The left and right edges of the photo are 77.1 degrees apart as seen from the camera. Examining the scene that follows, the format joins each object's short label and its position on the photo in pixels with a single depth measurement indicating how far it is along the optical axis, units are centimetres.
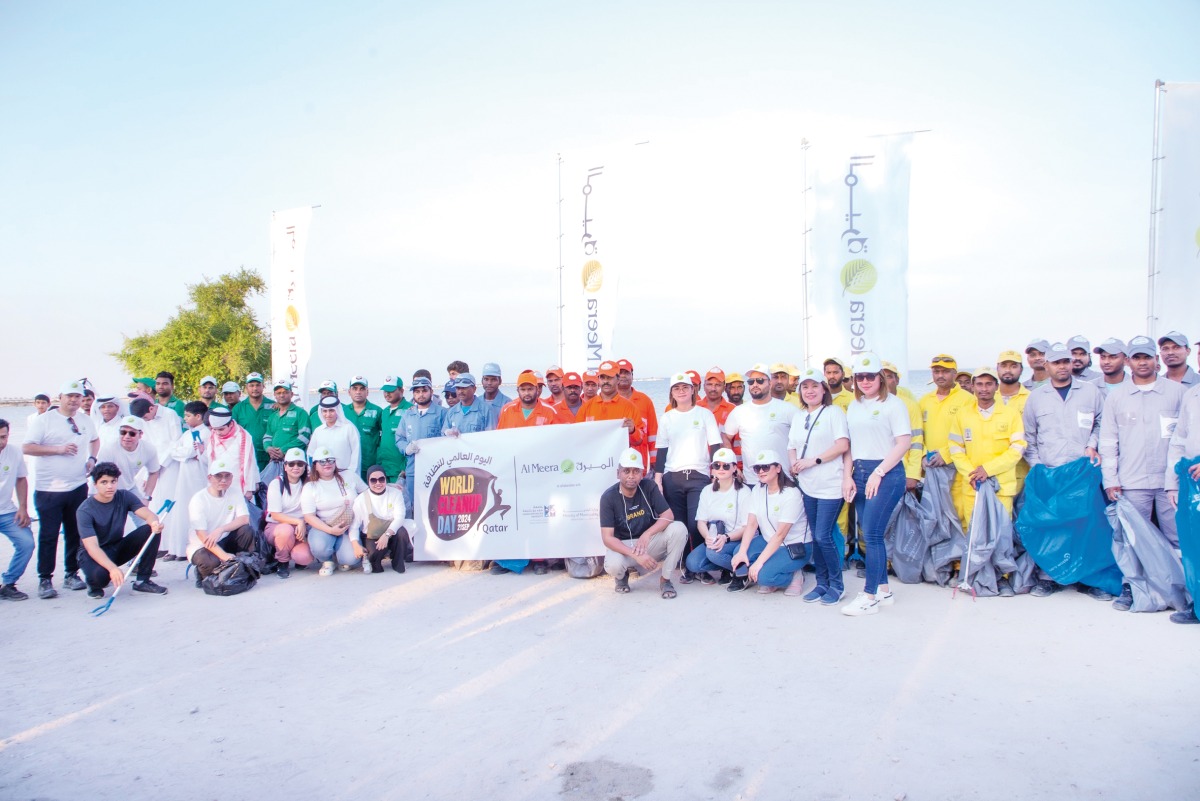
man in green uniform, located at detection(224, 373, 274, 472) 848
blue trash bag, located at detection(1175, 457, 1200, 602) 507
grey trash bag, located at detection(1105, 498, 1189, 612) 534
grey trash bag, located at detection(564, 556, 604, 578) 683
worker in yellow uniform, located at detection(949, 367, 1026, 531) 604
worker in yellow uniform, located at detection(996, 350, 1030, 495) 618
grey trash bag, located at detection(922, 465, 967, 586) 612
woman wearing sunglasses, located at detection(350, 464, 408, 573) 712
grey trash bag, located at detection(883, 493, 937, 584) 623
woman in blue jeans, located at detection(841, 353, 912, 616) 554
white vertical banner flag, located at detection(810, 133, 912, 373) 759
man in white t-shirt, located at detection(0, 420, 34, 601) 635
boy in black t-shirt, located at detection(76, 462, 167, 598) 636
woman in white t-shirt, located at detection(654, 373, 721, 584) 661
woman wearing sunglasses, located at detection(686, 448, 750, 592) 629
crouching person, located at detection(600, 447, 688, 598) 625
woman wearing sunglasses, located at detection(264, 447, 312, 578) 705
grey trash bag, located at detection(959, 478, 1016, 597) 590
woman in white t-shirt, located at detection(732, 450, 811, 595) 607
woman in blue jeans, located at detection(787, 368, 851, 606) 580
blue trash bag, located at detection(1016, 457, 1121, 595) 575
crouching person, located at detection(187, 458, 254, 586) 665
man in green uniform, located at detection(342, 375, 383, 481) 830
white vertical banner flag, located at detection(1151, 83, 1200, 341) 733
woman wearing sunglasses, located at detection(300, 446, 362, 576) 709
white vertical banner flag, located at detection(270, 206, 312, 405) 1067
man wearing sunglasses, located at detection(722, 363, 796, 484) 655
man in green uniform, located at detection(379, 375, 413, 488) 816
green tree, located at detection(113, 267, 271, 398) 2803
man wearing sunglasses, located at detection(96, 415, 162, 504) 709
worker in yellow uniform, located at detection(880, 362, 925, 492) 635
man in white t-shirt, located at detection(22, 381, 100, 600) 657
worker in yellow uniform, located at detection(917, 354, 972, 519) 640
